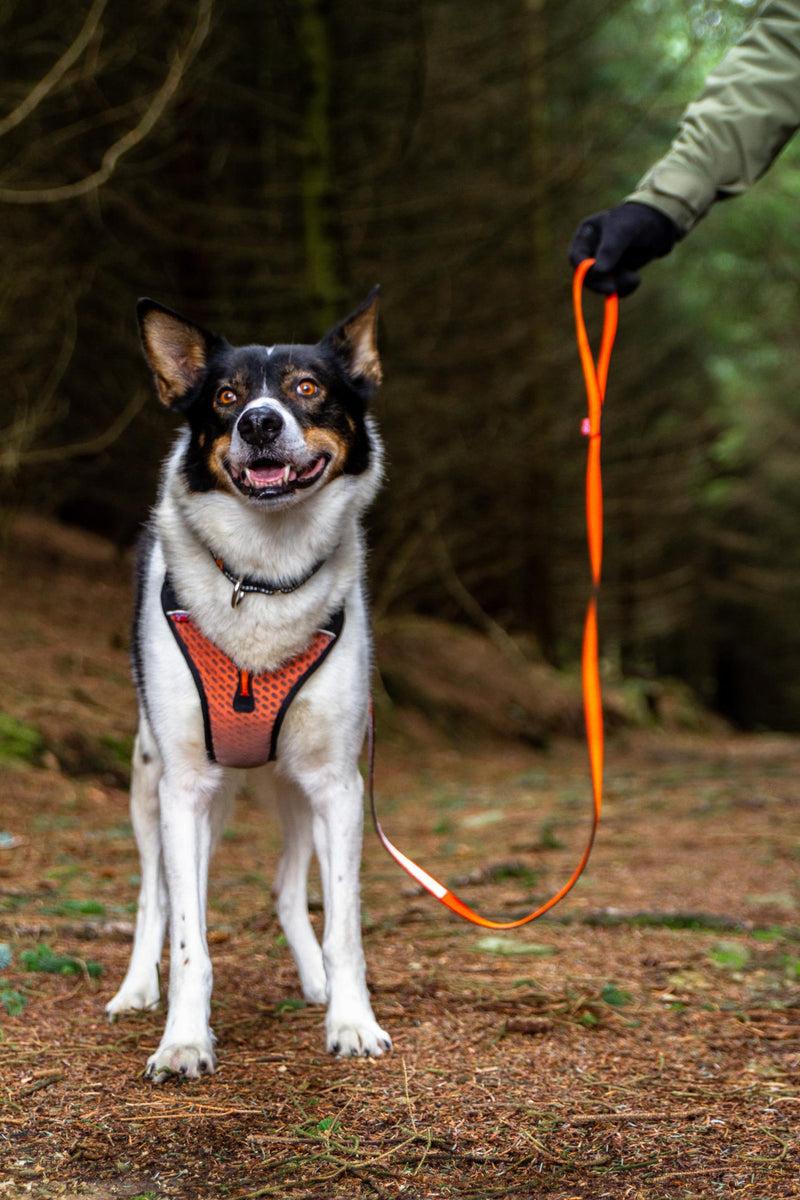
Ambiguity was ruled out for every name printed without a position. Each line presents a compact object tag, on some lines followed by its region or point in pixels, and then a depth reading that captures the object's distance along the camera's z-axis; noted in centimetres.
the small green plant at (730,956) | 413
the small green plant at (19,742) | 784
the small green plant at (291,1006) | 370
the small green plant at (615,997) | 368
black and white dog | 333
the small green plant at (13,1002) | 346
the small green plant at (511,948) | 432
